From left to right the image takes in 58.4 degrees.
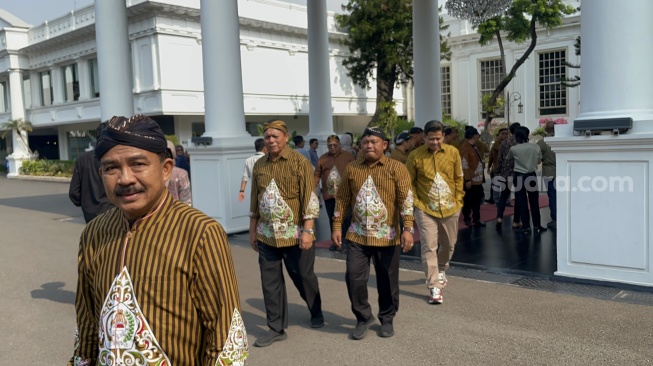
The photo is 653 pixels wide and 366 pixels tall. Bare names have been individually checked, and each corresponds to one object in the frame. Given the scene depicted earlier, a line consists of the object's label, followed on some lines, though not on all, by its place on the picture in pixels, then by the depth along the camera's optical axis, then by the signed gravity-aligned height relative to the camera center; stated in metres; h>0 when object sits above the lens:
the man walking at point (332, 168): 8.28 -0.50
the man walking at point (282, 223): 5.10 -0.77
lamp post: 33.72 +1.58
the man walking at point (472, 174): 10.25 -0.82
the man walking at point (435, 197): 5.99 -0.71
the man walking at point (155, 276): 2.04 -0.48
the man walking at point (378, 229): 5.04 -0.84
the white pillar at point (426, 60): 14.55 +1.74
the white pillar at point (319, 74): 15.45 +1.62
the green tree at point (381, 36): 23.95 +3.96
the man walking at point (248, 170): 8.47 -0.48
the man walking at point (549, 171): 9.91 -0.79
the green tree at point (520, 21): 18.38 +3.47
